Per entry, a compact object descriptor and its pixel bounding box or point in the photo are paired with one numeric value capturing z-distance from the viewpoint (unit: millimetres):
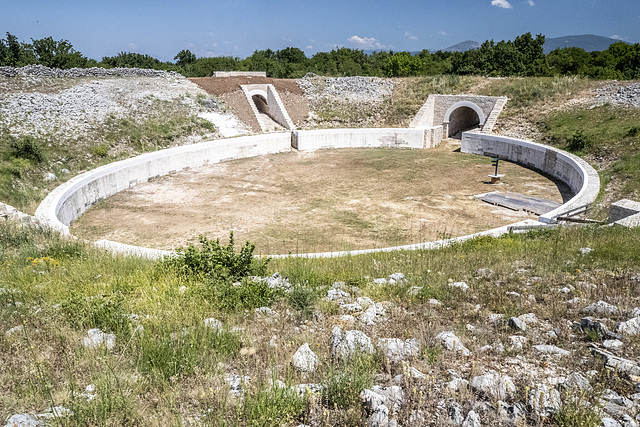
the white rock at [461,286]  6360
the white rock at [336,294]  6198
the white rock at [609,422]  3186
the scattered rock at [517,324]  4863
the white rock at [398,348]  4293
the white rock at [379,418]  3307
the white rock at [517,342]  4438
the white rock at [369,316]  5242
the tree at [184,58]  62406
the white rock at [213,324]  4826
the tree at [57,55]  43594
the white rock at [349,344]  4285
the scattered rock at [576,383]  3650
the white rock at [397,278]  6934
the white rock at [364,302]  5859
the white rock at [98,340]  4434
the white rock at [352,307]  5699
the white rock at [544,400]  3389
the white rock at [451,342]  4363
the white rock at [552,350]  4270
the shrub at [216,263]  7309
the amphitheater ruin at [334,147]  14953
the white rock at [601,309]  5086
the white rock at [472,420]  3285
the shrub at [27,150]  17820
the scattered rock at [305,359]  4105
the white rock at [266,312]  5512
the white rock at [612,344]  4273
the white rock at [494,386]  3631
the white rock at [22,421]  3219
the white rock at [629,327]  4479
